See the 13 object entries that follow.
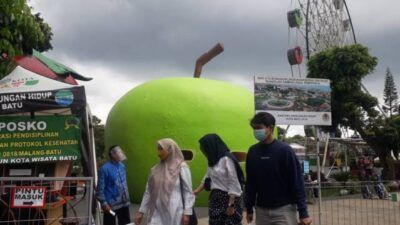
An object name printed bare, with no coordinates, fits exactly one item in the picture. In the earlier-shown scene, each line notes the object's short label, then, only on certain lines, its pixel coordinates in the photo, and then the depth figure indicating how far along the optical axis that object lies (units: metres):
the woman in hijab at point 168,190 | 5.18
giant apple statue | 13.51
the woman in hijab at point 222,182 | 5.55
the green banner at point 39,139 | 6.73
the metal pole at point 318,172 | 7.96
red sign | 5.66
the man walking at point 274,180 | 4.65
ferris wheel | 35.16
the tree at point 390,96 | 65.50
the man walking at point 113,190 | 6.93
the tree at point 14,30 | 6.00
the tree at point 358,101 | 23.84
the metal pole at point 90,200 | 5.69
